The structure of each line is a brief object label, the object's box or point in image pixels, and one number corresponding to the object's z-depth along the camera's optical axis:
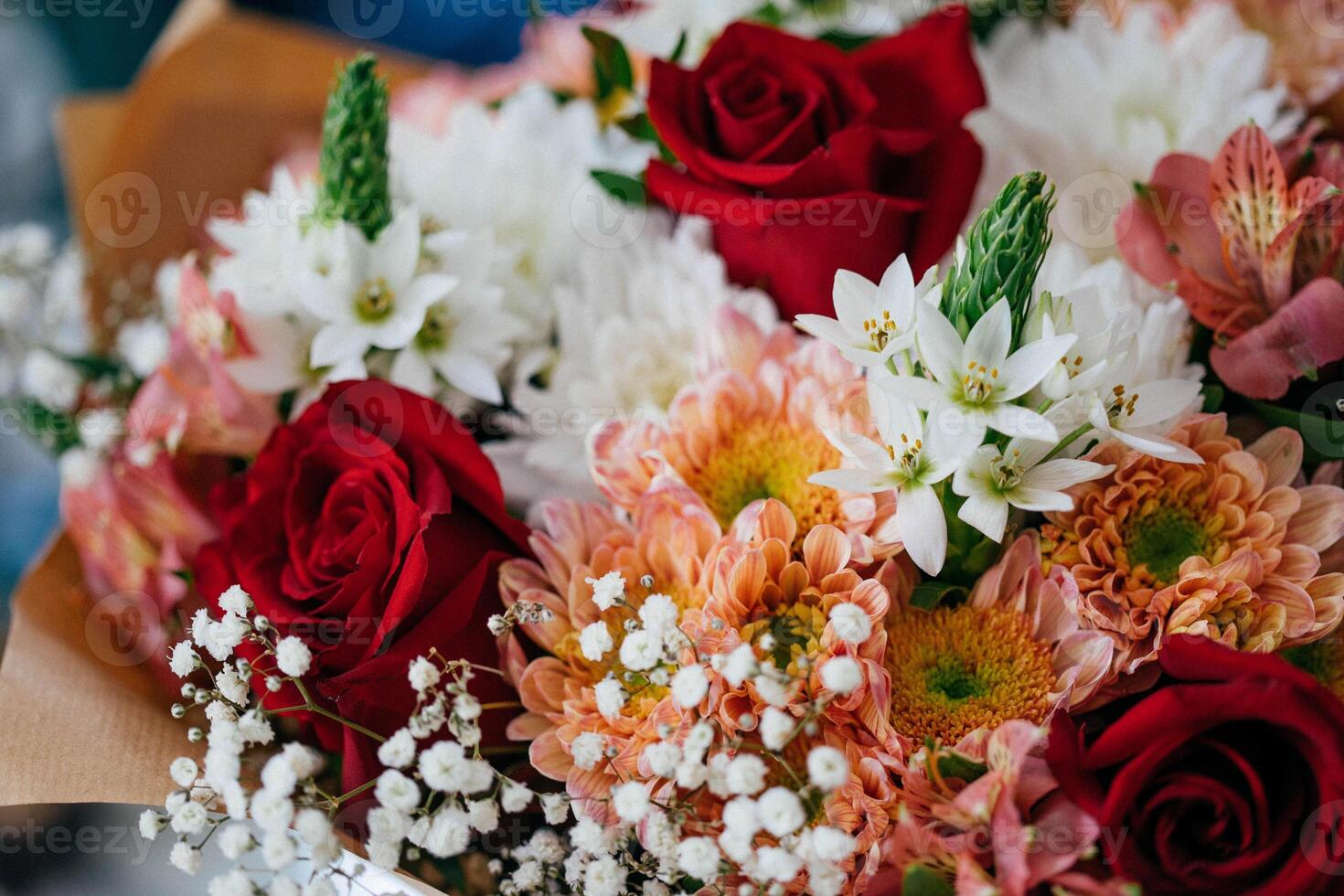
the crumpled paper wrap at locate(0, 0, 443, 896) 0.65
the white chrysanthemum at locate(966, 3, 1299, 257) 0.65
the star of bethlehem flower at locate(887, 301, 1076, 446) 0.43
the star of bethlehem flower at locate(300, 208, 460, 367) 0.60
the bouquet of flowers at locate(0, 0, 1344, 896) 0.43
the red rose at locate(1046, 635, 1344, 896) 0.39
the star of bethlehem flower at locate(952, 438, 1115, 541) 0.44
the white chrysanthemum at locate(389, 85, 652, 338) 0.69
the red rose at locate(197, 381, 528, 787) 0.50
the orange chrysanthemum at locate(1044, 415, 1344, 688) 0.46
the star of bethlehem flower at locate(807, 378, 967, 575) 0.45
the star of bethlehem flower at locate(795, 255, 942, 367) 0.45
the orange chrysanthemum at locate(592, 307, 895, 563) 0.53
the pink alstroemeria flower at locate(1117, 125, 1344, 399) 0.52
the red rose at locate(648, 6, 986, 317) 0.57
